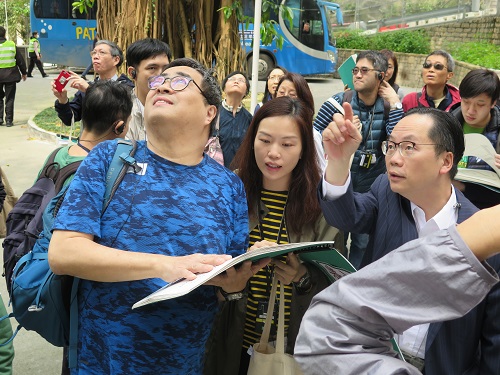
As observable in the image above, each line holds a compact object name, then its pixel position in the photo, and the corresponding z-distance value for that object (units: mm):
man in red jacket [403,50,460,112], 5039
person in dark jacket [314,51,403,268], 4324
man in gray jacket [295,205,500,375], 826
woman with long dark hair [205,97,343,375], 2340
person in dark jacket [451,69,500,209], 3783
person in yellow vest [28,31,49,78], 19953
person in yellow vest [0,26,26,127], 10938
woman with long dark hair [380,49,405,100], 5781
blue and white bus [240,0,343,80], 18219
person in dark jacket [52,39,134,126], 4664
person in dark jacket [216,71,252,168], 4480
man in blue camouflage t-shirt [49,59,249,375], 1737
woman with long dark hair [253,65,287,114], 5191
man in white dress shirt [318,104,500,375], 1952
